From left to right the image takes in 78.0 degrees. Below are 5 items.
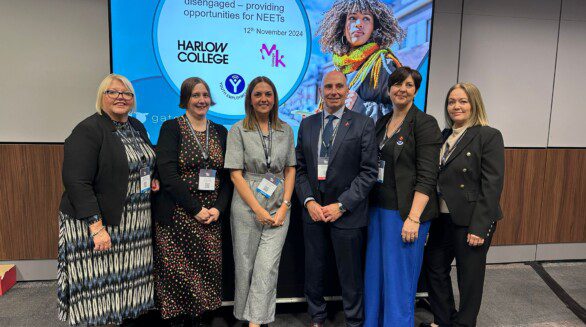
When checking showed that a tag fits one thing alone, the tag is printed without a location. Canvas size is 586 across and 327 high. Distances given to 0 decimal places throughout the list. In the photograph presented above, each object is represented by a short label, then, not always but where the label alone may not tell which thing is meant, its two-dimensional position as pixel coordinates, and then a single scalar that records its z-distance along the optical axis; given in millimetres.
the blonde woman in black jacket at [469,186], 2113
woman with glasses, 1900
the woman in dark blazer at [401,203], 2100
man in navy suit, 2152
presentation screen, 2975
